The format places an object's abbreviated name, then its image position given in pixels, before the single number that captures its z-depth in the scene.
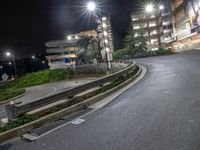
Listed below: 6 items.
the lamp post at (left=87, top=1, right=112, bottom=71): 16.71
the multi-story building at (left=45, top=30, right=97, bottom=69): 105.53
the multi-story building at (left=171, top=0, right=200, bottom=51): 43.94
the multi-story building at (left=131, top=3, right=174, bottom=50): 91.81
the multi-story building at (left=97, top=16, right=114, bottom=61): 103.75
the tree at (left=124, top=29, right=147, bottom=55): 58.91
